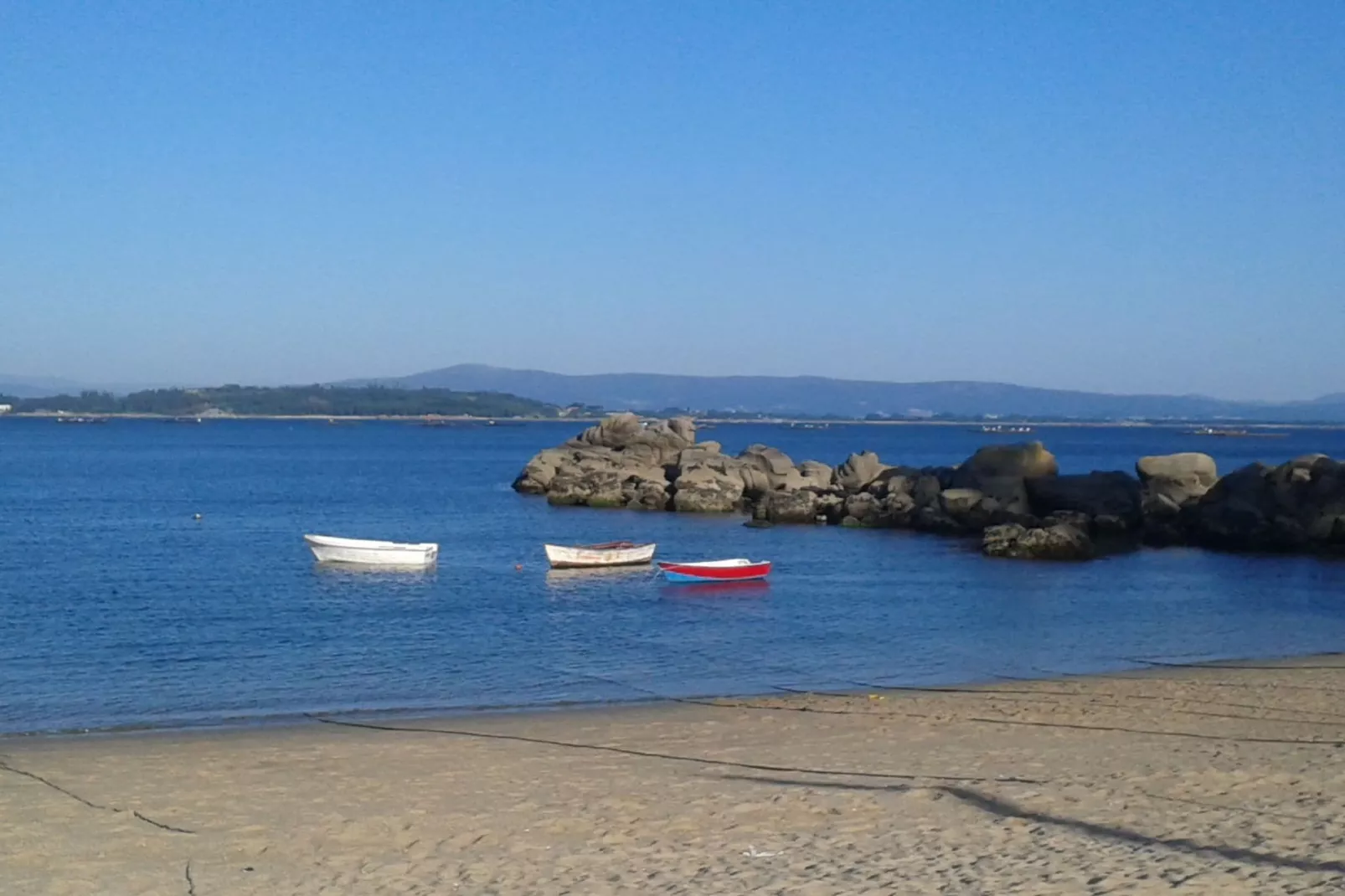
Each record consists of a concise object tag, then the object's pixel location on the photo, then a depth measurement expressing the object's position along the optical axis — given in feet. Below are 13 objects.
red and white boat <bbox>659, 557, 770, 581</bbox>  128.16
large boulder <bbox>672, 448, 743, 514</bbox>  214.69
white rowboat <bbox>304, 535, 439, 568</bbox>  139.03
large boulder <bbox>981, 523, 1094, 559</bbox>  152.46
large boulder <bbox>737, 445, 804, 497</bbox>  221.03
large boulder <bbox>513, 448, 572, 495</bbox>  255.91
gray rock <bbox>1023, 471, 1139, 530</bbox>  173.47
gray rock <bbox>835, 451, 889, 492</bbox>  209.97
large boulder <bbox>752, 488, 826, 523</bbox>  198.49
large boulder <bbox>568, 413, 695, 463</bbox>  247.09
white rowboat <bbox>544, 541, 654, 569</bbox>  138.92
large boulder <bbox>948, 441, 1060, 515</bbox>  178.29
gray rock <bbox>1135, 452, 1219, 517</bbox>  176.86
